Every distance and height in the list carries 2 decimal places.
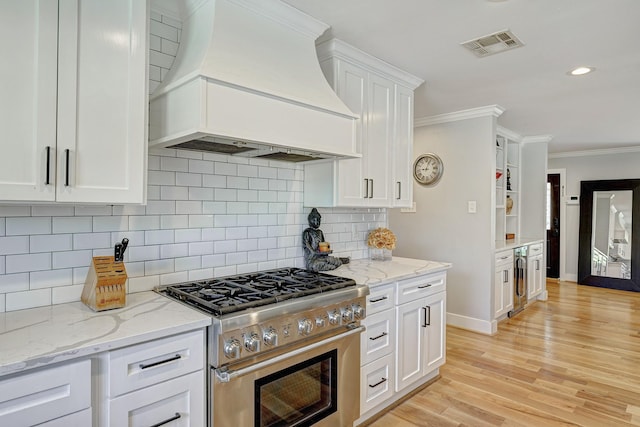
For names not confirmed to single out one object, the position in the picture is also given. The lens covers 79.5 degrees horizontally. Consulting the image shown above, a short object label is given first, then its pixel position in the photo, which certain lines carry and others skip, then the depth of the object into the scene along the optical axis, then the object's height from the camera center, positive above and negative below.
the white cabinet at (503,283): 4.28 -0.79
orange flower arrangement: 3.07 -0.21
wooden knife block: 1.56 -0.30
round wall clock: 4.53 +0.55
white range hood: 1.65 +0.57
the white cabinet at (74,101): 1.33 +0.42
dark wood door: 7.20 -0.29
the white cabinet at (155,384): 1.30 -0.62
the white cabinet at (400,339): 2.32 -0.83
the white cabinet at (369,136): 2.56 +0.59
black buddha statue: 2.54 -0.24
